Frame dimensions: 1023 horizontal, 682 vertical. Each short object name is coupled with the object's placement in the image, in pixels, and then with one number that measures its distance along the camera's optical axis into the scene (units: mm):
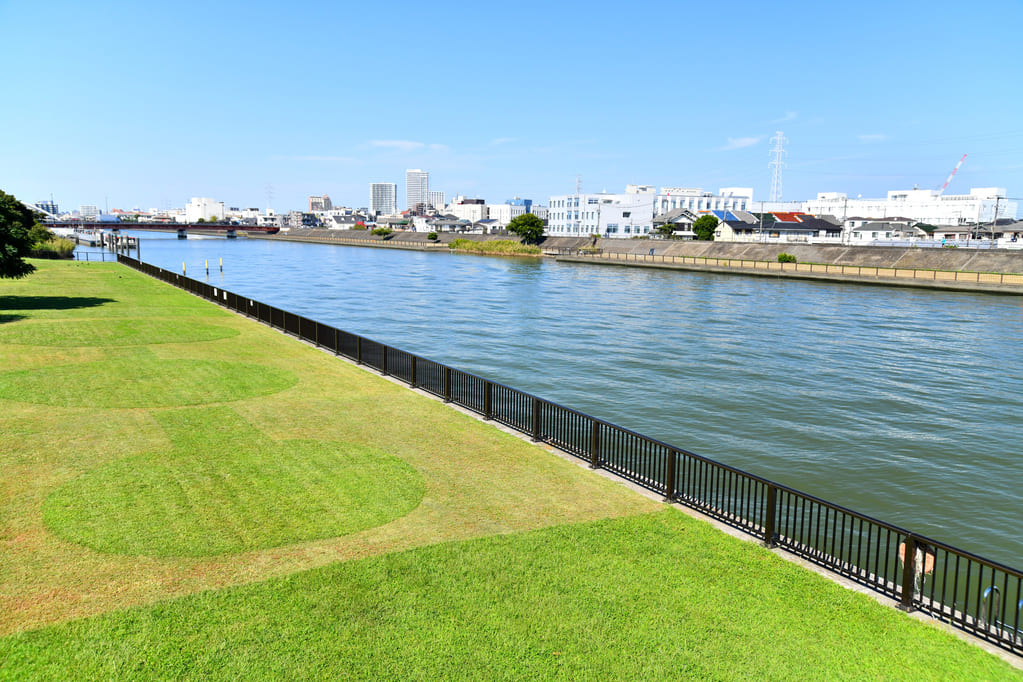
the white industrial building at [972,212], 189875
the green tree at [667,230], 134000
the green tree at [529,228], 149125
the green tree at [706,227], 121438
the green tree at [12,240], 30547
